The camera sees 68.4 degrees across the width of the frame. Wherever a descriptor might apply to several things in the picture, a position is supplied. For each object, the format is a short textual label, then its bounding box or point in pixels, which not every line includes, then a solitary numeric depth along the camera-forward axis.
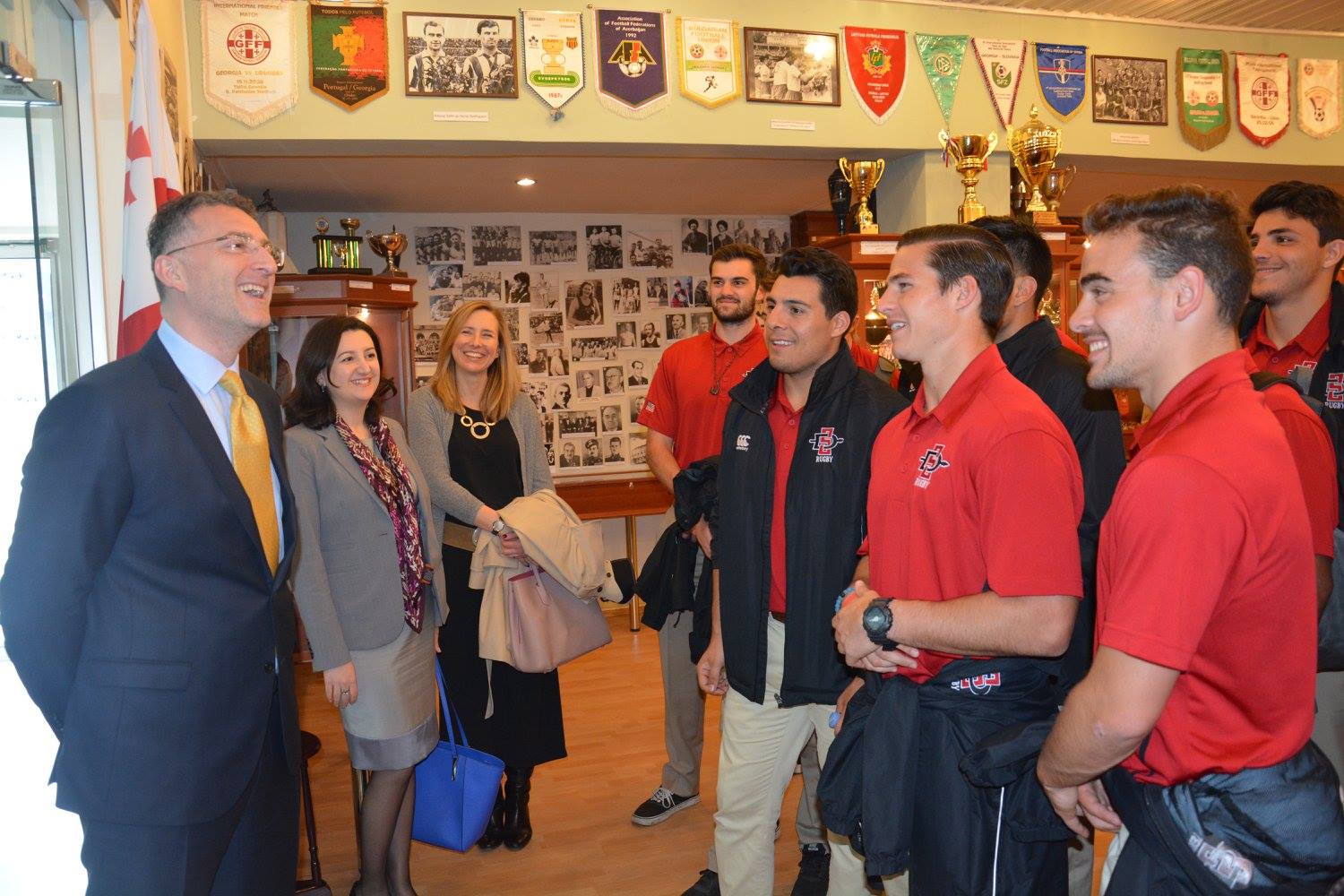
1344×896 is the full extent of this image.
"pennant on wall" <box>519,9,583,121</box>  4.89
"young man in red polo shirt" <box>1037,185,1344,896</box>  1.24
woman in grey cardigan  3.29
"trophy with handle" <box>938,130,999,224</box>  5.04
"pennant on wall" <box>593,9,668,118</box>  4.98
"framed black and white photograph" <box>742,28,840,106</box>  5.19
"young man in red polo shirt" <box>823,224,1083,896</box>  1.63
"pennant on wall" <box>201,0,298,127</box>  4.52
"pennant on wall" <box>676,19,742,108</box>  5.08
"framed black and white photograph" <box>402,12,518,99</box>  4.76
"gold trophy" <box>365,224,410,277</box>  6.00
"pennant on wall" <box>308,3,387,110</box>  4.64
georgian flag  2.54
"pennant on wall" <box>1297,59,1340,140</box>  6.16
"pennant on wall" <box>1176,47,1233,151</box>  5.92
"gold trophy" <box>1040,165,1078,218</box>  5.11
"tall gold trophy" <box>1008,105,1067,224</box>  5.00
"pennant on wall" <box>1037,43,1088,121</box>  5.64
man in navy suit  1.61
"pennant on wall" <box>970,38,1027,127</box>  5.53
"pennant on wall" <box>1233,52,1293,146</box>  6.03
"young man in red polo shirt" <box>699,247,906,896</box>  2.33
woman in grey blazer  2.58
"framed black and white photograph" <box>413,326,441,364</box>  7.43
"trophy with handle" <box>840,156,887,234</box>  4.99
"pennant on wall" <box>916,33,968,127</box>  5.44
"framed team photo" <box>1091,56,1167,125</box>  5.76
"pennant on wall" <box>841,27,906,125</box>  5.35
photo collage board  7.51
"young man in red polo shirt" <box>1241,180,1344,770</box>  2.66
